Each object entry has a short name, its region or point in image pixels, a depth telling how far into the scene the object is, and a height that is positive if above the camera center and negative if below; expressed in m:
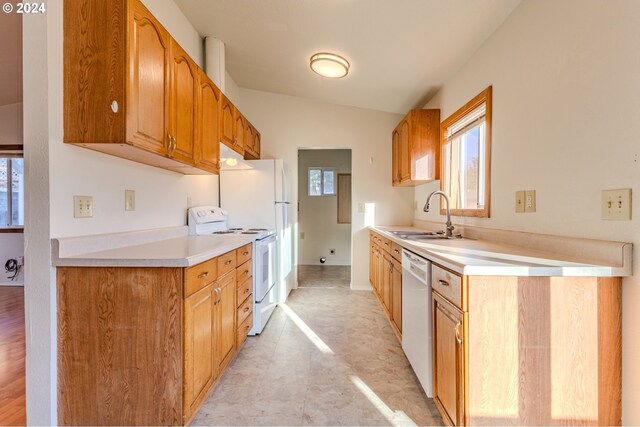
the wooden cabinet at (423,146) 3.04 +0.71
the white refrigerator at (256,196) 3.24 +0.19
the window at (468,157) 2.14 +0.49
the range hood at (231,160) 2.60 +0.54
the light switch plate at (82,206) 1.39 +0.03
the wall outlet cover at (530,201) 1.61 +0.05
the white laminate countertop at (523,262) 1.07 -0.21
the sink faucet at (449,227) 2.35 -0.14
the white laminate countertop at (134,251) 1.28 -0.20
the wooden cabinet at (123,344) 1.30 -0.60
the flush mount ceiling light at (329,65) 2.63 +1.40
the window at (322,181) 5.67 +0.61
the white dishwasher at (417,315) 1.51 -0.62
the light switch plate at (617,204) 1.08 +0.02
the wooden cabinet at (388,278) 2.27 -0.65
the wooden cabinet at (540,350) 1.10 -0.55
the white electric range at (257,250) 2.52 -0.37
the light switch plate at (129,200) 1.74 +0.08
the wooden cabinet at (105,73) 1.31 +0.66
